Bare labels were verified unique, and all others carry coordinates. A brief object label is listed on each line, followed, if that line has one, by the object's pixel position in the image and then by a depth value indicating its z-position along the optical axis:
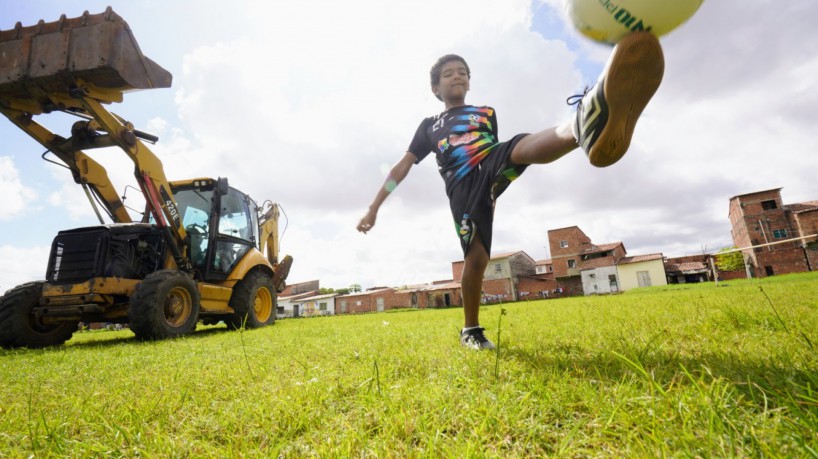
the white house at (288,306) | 57.38
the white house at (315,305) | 53.00
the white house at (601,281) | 41.85
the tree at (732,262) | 41.34
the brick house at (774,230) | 36.69
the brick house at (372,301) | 48.94
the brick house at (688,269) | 46.17
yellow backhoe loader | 5.31
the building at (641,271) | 40.78
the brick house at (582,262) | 42.25
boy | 1.69
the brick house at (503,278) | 44.50
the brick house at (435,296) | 45.16
